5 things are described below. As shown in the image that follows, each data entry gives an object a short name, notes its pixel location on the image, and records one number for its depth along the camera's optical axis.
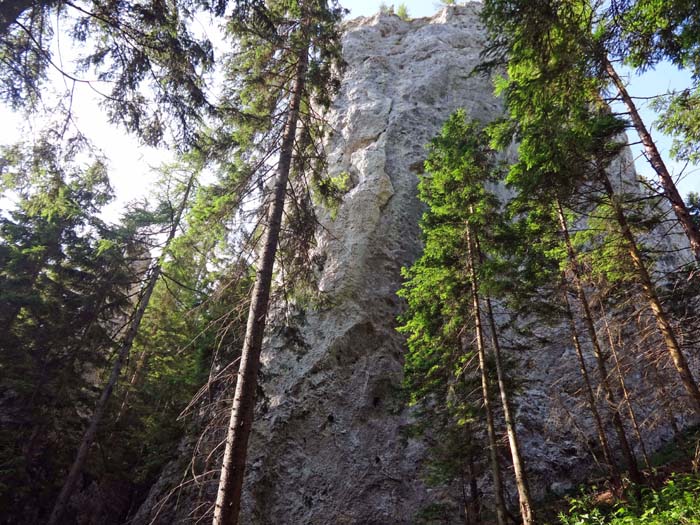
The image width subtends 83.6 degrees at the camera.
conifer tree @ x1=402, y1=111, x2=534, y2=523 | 9.64
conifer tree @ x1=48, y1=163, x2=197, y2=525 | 12.03
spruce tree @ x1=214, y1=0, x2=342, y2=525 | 7.70
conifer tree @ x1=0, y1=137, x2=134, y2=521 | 13.76
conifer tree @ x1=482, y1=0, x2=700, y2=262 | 6.15
